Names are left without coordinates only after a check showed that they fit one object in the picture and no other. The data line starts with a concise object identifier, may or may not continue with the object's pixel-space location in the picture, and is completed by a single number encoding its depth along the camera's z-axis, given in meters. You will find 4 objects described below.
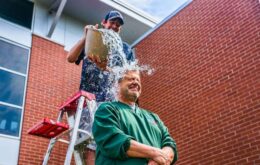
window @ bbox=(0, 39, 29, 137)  6.19
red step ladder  2.91
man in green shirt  1.57
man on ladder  2.73
